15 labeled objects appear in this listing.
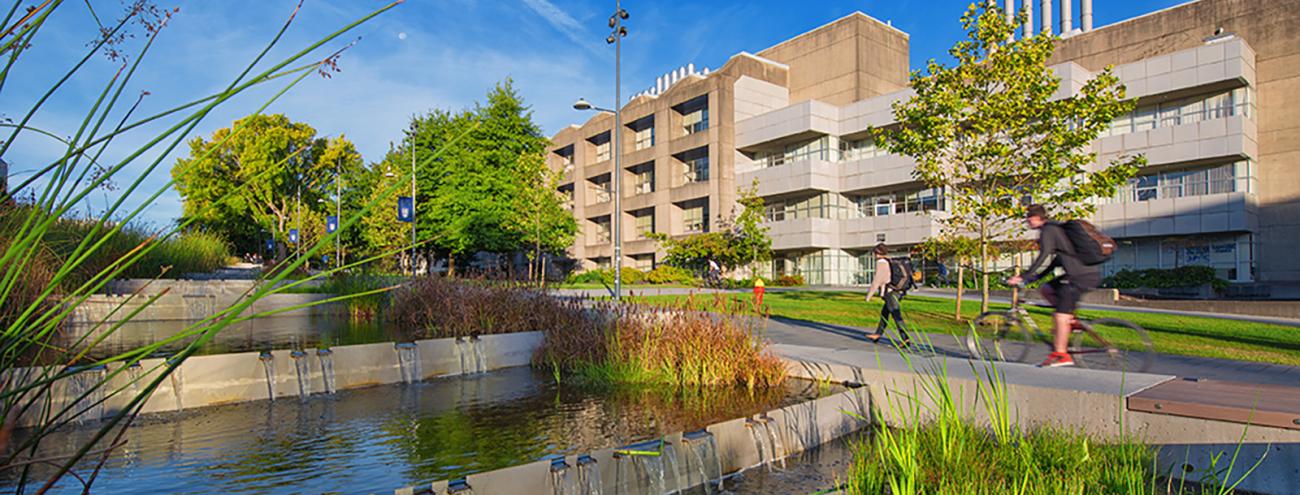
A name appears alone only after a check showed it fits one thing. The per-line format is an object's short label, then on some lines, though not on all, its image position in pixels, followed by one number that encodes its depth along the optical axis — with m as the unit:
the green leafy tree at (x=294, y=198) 60.00
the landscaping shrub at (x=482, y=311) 12.66
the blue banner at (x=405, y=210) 25.26
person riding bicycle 7.68
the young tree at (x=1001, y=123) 15.84
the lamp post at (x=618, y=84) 28.80
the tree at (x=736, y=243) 45.59
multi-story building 34.44
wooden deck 4.88
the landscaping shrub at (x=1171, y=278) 31.91
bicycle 7.81
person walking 11.27
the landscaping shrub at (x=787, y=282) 45.41
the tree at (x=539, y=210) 40.41
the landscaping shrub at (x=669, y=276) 44.71
